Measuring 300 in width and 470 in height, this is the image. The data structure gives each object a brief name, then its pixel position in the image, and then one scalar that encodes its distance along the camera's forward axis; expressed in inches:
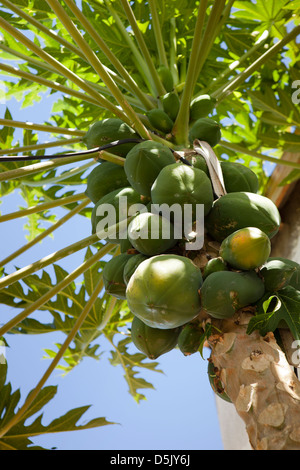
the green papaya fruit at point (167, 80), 94.3
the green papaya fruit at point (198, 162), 65.3
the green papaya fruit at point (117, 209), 65.4
